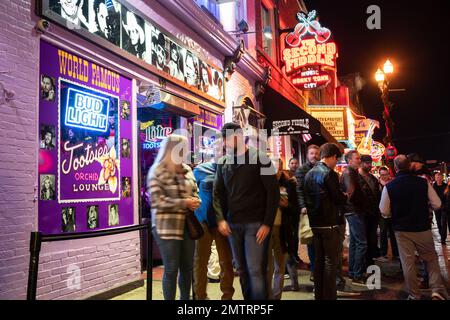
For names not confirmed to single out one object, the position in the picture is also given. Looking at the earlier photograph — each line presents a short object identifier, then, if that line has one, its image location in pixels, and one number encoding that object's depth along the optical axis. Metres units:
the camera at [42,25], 4.81
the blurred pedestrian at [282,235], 5.04
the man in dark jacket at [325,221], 4.62
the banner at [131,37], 5.31
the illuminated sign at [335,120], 19.70
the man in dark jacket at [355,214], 6.40
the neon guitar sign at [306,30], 15.09
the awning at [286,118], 12.12
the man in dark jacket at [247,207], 3.96
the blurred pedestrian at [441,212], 11.02
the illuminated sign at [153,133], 8.41
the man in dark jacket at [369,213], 7.27
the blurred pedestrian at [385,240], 8.71
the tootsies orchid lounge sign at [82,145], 4.93
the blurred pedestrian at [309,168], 5.65
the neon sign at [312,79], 14.52
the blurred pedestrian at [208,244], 4.89
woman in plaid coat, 3.96
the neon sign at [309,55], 14.37
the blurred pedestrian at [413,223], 5.30
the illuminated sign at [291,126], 12.04
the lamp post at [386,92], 19.09
